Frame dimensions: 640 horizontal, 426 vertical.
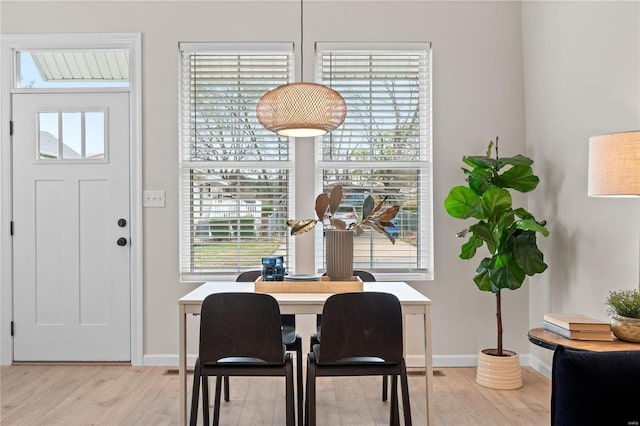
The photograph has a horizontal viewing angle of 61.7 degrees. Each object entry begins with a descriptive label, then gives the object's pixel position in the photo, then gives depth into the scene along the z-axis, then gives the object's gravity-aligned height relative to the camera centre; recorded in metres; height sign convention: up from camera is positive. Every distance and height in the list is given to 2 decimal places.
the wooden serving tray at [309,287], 2.83 -0.41
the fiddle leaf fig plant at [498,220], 3.39 -0.06
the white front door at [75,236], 4.12 -0.20
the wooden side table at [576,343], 2.11 -0.55
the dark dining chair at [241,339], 2.35 -0.57
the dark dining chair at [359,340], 2.36 -0.57
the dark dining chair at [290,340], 2.65 -0.72
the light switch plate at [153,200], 4.07 +0.08
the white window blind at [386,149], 4.13 +0.48
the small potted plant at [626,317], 2.17 -0.44
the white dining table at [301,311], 2.60 -0.49
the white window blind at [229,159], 4.12 +0.39
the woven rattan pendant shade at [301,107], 2.78 +0.54
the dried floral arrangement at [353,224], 2.87 -0.04
